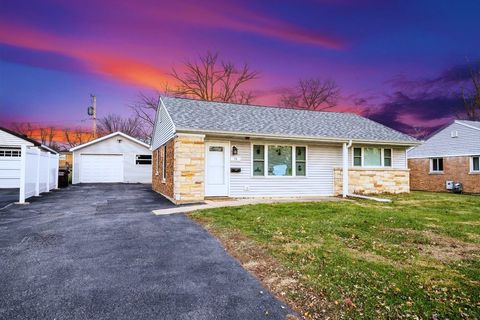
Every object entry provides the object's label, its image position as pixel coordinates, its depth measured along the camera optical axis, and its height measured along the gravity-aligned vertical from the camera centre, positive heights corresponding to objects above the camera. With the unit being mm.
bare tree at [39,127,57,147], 47625 +5853
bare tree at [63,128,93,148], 46031 +5502
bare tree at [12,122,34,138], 43781 +6725
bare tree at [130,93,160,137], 30927 +7042
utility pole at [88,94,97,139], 29050 +6417
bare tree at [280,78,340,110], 31703 +8933
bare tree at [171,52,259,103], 30492 +10099
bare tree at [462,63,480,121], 28156 +7644
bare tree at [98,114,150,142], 42625 +7031
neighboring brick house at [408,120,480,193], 18422 +719
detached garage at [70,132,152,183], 22266 +650
